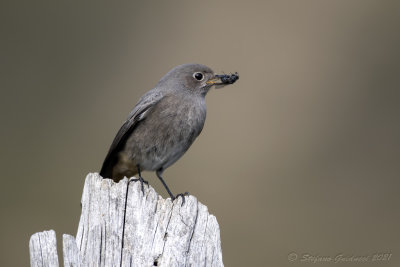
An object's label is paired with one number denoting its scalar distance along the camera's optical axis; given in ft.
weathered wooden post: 22.76
